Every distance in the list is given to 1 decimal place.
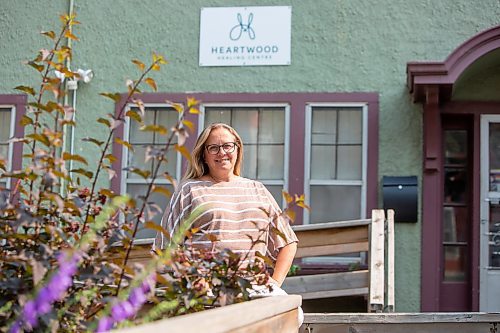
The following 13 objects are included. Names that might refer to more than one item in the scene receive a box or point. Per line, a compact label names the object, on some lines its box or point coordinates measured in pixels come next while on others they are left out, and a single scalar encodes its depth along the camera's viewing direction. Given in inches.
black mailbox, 298.8
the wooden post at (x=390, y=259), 237.1
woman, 141.6
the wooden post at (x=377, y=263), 228.2
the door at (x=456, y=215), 310.0
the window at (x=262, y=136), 316.8
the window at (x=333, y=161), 312.3
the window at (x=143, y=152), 323.9
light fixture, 315.6
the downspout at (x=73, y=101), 320.2
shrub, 77.4
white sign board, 317.1
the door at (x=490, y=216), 304.3
